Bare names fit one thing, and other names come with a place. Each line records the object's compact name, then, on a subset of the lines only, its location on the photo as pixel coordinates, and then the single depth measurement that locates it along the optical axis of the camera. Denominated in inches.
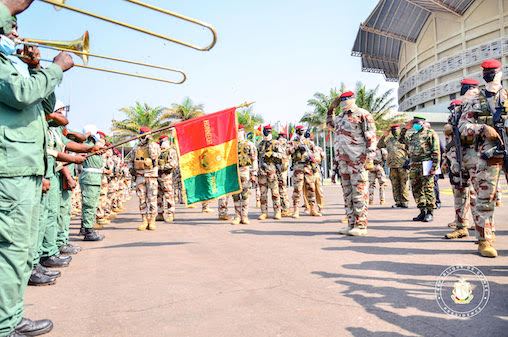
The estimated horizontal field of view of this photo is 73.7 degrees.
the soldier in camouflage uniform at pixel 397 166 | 373.1
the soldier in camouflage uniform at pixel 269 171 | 346.0
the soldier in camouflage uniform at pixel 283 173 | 354.9
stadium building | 1578.5
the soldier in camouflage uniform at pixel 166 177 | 358.3
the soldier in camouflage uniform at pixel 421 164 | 279.0
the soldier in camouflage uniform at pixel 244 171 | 320.5
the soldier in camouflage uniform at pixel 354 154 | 234.7
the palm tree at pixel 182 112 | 1190.9
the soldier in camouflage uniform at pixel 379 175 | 436.8
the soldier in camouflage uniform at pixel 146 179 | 309.3
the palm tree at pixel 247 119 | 1284.4
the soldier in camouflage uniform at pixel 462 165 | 189.5
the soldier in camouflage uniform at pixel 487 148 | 162.2
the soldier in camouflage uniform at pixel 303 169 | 352.5
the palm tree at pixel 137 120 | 1156.5
